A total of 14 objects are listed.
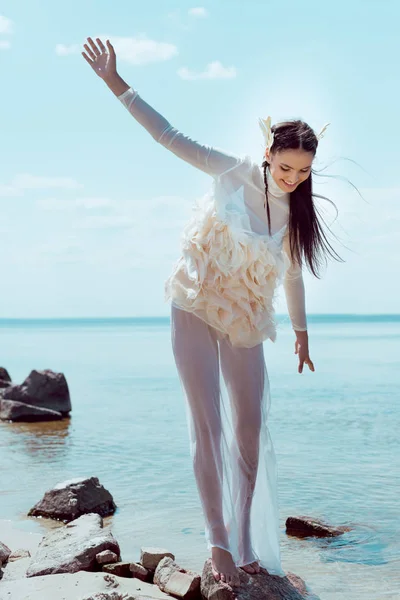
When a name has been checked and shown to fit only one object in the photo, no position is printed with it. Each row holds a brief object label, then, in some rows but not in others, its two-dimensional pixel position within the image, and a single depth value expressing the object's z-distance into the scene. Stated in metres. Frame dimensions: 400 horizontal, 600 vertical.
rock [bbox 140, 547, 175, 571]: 4.24
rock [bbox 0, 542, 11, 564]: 4.51
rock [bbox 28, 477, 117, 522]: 6.00
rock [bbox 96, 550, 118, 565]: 4.29
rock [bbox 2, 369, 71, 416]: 11.49
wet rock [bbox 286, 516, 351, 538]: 5.64
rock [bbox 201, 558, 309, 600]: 3.71
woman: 3.66
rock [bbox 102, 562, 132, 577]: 4.19
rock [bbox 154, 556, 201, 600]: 3.87
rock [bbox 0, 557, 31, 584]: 4.25
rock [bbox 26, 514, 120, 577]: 4.20
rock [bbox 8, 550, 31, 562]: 4.75
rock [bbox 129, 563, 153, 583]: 4.18
